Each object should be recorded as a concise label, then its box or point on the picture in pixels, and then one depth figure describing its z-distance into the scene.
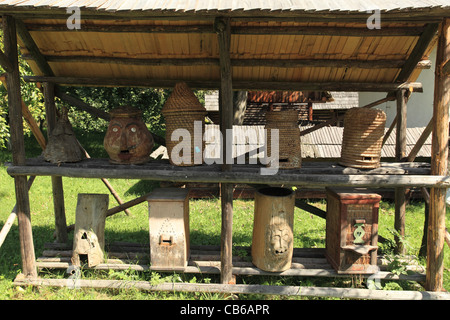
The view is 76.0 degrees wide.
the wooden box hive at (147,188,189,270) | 3.40
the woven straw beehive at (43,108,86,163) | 3.55
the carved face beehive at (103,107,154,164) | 3.48
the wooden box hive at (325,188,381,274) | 3.35
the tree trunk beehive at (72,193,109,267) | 3.54
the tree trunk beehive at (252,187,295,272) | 3.37
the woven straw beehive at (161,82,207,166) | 3.45
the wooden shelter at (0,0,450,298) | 2.73
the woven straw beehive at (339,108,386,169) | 3.43
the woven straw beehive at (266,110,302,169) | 3.47
